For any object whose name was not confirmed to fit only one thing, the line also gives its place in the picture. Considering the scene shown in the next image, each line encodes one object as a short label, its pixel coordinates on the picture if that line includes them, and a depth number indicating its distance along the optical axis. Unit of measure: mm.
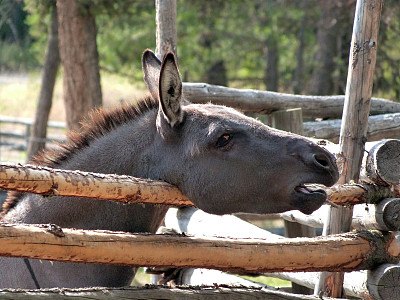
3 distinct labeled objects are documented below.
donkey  5910
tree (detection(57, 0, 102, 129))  17047
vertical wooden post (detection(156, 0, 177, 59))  9977
